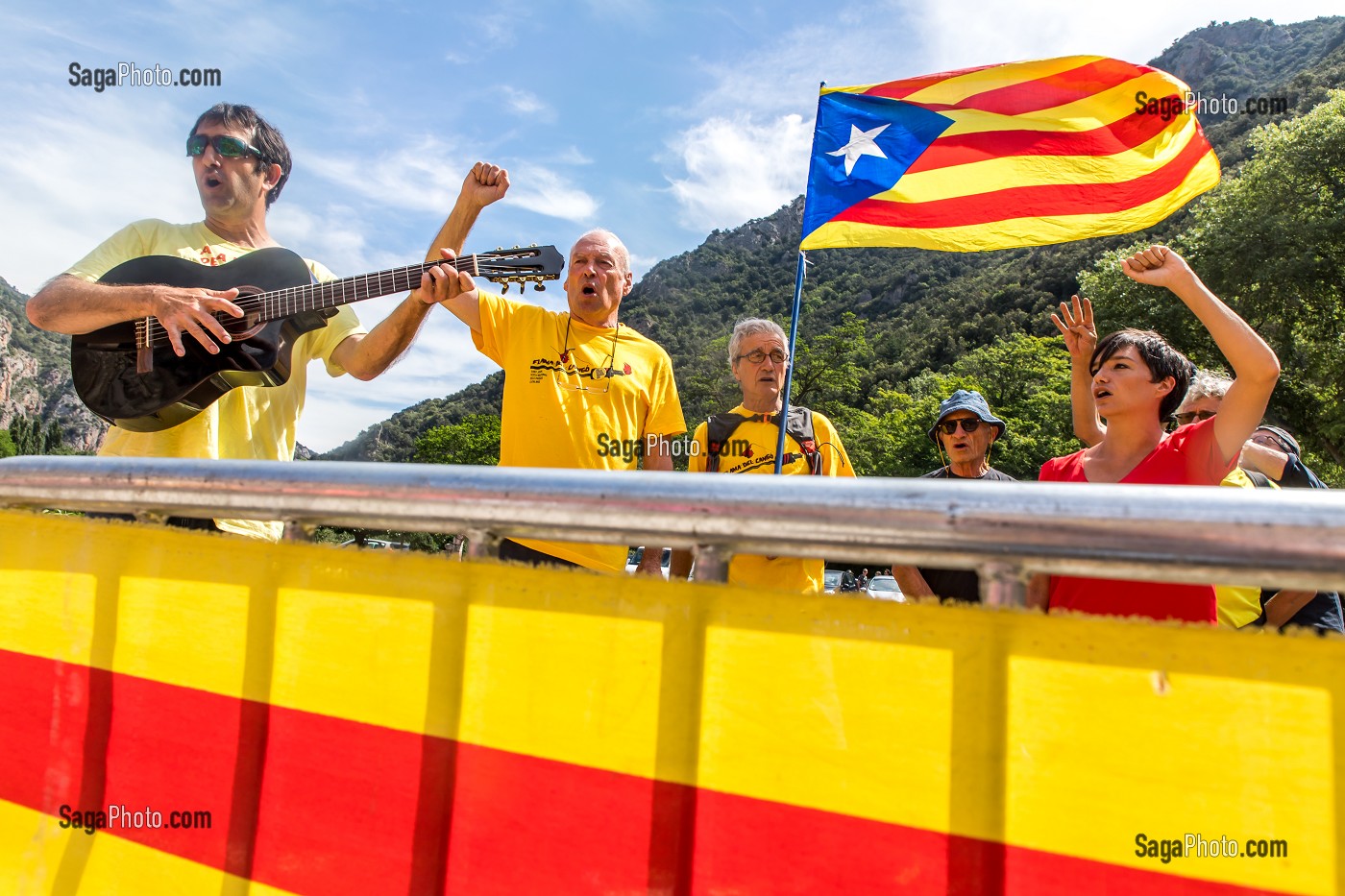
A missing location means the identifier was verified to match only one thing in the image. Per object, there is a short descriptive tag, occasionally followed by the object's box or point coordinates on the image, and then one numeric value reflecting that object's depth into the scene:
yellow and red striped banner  0.79
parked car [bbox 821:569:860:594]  15.59
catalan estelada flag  4.00
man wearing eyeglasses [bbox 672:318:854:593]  3.51
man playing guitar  2.66
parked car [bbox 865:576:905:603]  15.75
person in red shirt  1.81
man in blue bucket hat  3.67
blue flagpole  3.33
